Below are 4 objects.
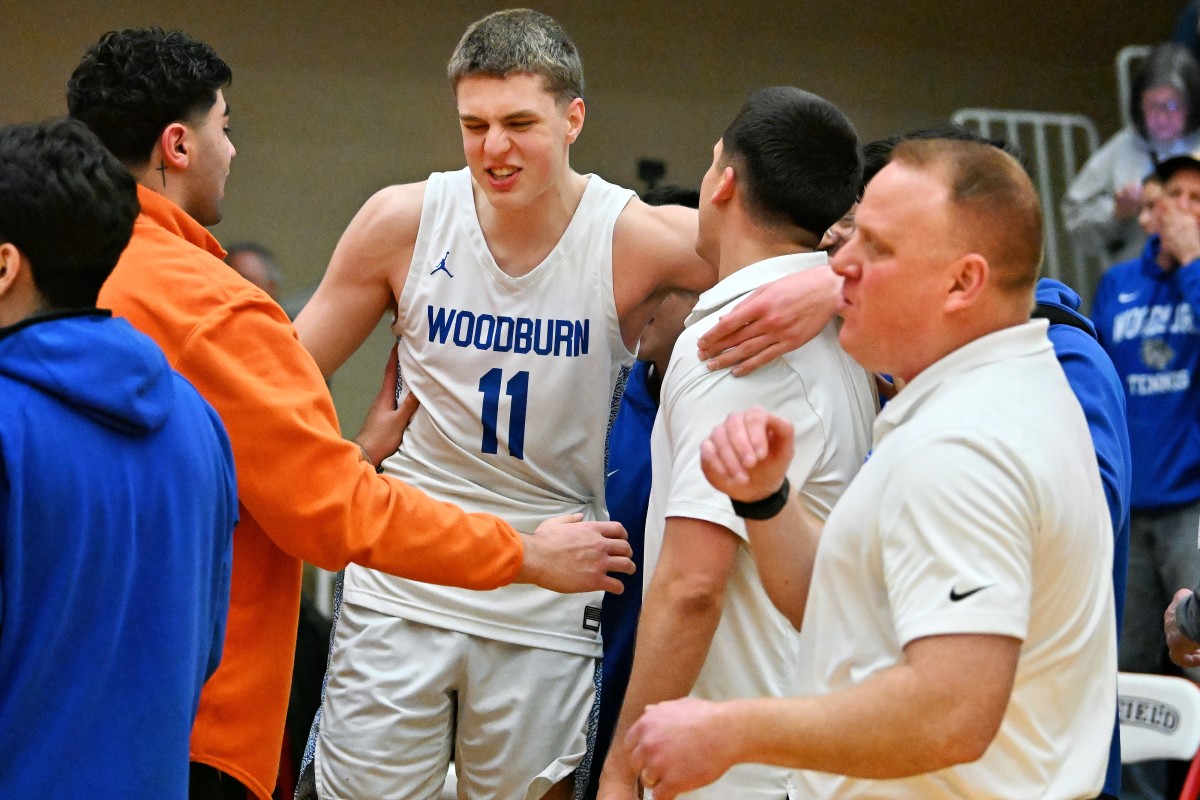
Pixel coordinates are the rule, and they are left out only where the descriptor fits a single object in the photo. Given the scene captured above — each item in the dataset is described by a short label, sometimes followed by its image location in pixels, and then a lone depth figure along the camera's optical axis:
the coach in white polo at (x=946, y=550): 3.05
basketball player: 6.02
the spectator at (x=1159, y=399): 10.87
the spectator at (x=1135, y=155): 13.49
